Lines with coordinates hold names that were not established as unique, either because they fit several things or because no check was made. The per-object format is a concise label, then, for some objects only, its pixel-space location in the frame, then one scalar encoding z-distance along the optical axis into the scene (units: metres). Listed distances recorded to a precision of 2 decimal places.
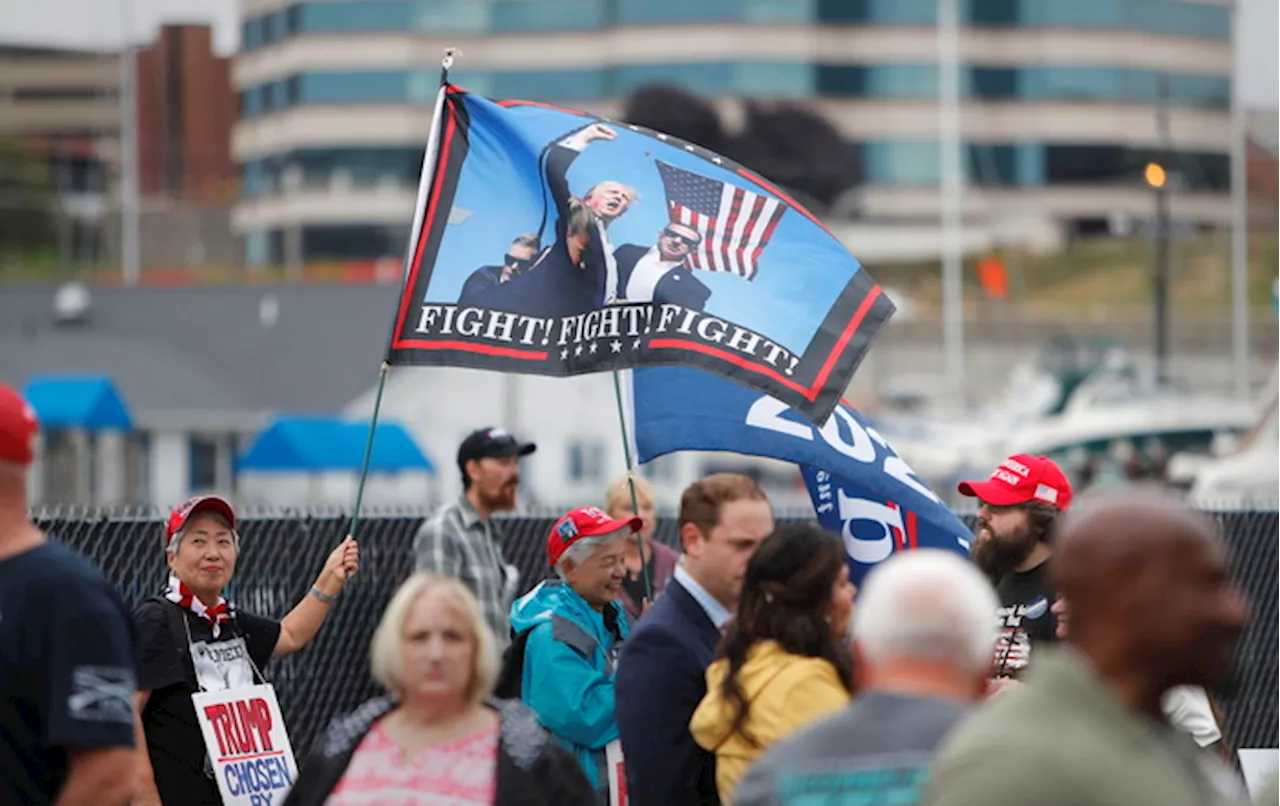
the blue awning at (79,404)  67.62
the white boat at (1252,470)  55.66
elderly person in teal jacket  14.16
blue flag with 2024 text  16.64
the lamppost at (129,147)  119.31
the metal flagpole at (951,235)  139.75
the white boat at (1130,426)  97.25
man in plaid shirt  18.53
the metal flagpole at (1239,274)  114.31
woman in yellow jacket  10.73
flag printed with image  16.05
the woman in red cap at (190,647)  14.21
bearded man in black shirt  14.65
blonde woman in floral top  10.09
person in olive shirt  6.96
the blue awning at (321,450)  67.94
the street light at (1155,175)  57.22
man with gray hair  7.92
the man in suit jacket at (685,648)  12.09
